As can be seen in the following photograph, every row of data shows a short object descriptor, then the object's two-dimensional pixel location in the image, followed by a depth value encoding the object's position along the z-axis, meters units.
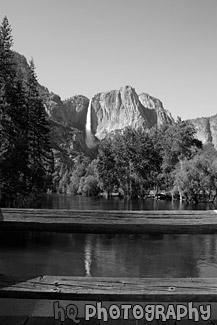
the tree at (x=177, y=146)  88.44
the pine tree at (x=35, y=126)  47.34
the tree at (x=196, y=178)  68.62
